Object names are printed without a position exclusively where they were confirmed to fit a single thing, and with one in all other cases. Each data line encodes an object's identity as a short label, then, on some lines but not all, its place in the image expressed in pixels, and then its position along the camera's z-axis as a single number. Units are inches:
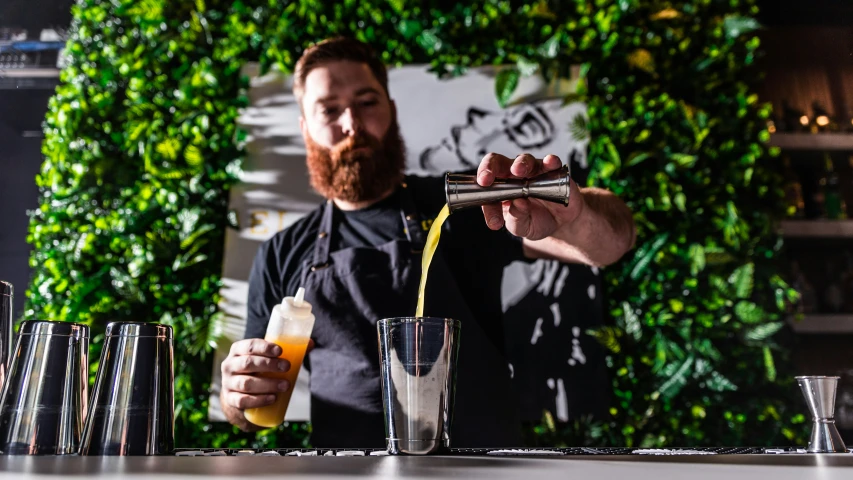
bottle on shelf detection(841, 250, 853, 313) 89.4
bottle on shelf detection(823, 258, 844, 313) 88.2
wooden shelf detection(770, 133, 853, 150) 92.0
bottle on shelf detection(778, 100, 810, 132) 94.7
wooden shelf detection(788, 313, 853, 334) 85.9
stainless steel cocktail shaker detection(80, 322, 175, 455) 29.5
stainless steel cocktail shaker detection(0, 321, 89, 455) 28.9
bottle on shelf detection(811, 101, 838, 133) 94.0
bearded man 69.8
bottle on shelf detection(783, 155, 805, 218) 89.7
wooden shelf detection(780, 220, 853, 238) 88.5
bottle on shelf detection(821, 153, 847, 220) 92.3
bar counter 17.4
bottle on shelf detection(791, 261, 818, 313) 87.5
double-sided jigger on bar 35.6
